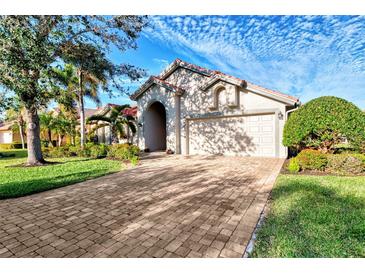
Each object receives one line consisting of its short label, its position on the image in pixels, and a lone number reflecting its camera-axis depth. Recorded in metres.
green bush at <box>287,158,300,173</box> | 7.48
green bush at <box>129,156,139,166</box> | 9.99
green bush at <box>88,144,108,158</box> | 13.09
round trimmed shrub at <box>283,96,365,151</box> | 7.33
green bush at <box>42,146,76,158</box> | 13.99
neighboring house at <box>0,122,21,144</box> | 33.55
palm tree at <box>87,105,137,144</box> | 14.70
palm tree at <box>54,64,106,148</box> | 14.41
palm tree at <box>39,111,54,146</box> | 19.48
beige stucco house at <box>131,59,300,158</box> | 11.25
